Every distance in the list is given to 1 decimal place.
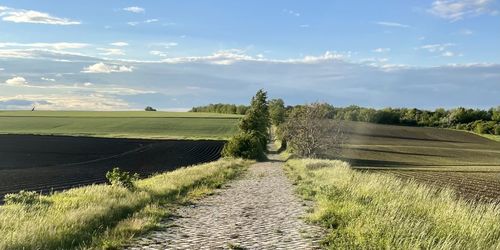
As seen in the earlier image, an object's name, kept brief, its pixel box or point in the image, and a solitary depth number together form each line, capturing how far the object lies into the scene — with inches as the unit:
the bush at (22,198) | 665.0
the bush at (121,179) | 853.8
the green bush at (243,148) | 2755.9
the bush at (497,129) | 5595.5
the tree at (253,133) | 2768.2
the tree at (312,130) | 3051.2
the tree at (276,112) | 5669.3
